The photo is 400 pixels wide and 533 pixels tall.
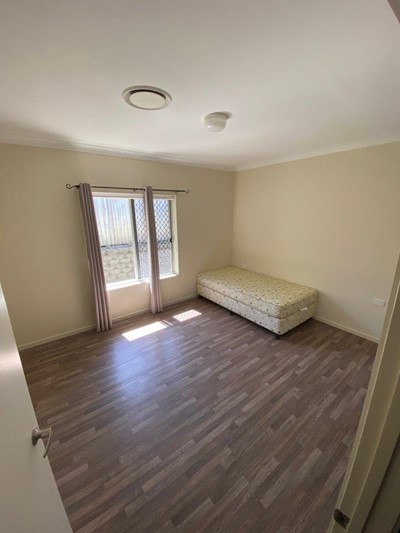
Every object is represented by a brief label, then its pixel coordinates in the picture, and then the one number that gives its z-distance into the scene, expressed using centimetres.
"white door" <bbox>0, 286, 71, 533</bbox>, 57
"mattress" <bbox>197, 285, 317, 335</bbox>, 288
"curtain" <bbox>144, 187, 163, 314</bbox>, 324
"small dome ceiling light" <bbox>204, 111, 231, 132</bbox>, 182
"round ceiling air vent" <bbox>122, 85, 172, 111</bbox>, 144
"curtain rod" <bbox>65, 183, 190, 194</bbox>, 269
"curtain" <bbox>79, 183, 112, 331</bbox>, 272
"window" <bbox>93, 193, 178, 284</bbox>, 317
